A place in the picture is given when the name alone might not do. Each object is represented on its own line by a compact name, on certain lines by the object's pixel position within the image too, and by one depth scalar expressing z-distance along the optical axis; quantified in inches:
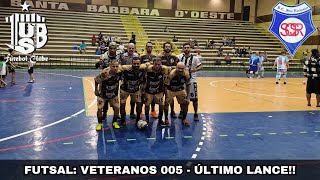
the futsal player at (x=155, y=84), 223.8
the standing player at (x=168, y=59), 245.8
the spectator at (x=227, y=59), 898.3
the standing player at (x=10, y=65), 443.9
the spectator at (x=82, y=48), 848.3
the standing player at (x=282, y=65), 552.4
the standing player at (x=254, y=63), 640.4
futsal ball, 220.3
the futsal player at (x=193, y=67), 251.2
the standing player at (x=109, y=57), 233.6
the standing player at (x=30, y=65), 460.9
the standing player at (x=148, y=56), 236.5
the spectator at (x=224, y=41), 1013.2
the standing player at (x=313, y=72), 310.8
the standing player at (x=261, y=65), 656.8
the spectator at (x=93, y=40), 896.4
